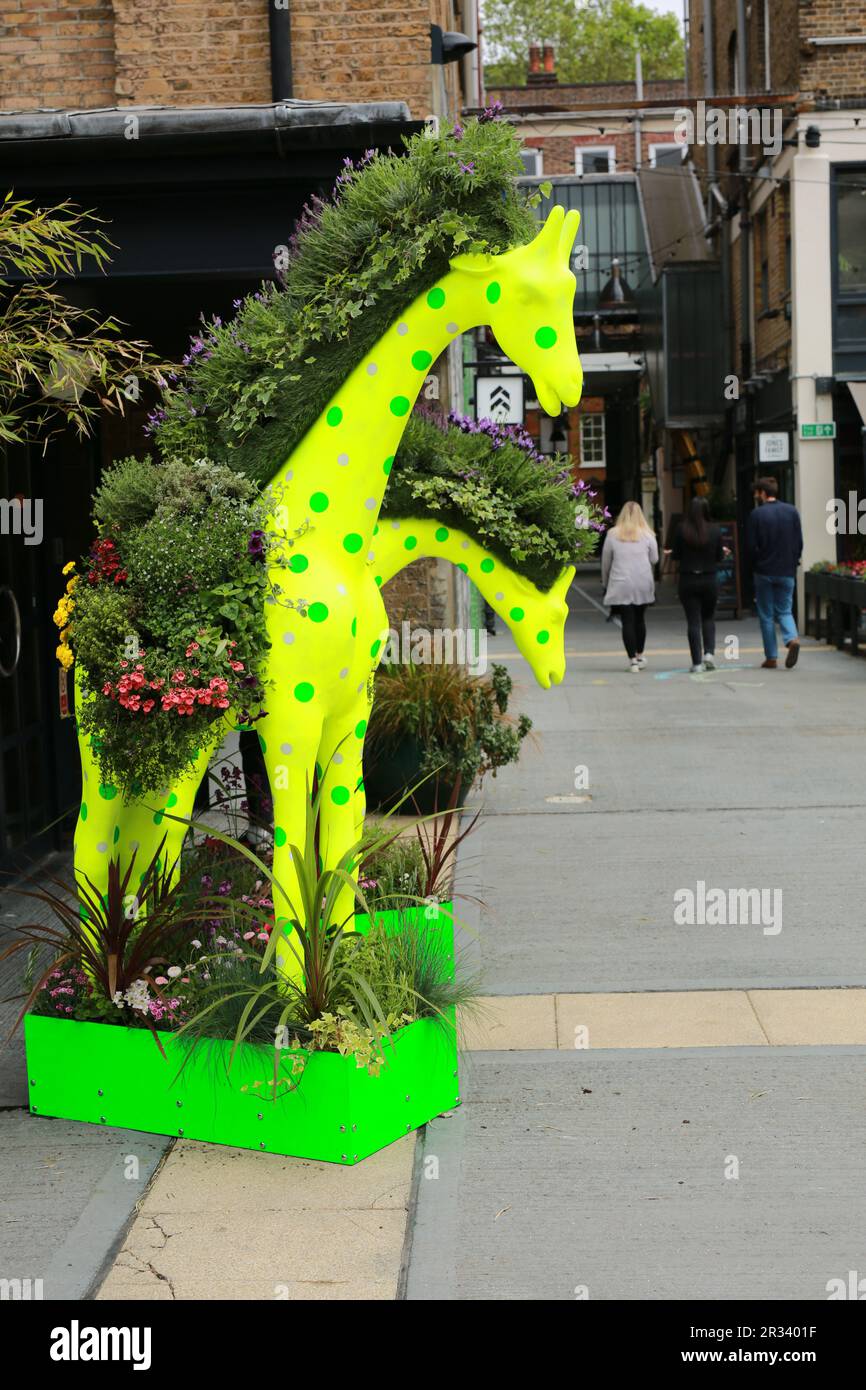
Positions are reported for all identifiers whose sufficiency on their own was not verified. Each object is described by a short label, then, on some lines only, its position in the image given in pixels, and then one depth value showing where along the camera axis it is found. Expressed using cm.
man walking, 1653
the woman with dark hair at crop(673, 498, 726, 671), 1617
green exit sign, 2120
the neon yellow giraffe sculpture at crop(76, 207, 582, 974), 468
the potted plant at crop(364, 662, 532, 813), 920
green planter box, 450
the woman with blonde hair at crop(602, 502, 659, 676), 1653
